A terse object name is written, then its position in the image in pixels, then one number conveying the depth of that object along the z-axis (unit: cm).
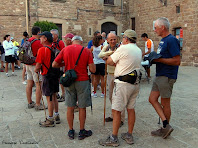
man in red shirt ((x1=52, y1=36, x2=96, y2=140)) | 330
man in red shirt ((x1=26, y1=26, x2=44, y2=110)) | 486
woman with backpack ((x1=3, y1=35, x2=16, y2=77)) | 970
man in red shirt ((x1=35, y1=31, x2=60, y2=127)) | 384
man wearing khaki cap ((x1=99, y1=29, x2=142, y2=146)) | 303
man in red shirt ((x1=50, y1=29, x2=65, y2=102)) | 521
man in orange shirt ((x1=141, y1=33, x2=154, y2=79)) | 788
